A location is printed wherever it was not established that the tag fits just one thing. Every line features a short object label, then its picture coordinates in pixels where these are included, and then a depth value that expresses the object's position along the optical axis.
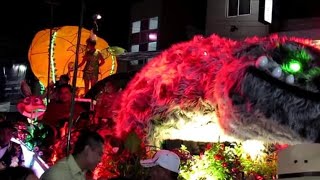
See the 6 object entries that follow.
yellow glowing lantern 10.03
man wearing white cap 3.62
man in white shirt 3.49
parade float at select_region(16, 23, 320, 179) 4.85
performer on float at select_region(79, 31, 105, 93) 8.85
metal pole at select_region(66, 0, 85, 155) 4.65
